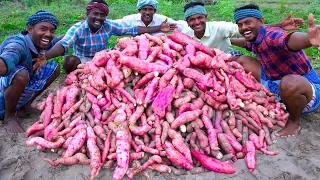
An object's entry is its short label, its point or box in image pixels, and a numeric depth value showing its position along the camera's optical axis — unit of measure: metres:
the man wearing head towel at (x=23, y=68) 3.09
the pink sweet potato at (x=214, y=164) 2.47
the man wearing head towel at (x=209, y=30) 3.95
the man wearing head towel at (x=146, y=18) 4.52
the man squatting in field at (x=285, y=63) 2.89
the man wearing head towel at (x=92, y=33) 3.99
